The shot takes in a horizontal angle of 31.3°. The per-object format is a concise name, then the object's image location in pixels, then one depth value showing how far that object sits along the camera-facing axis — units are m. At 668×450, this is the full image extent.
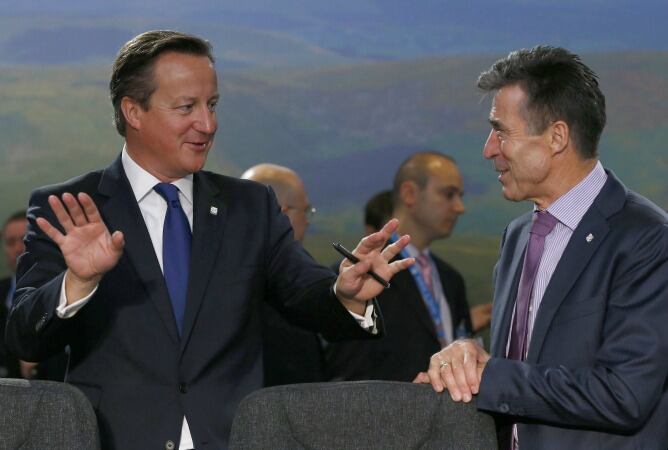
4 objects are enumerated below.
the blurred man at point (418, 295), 4.46
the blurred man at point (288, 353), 4.14
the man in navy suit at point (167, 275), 2.60
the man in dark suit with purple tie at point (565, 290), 2.43
